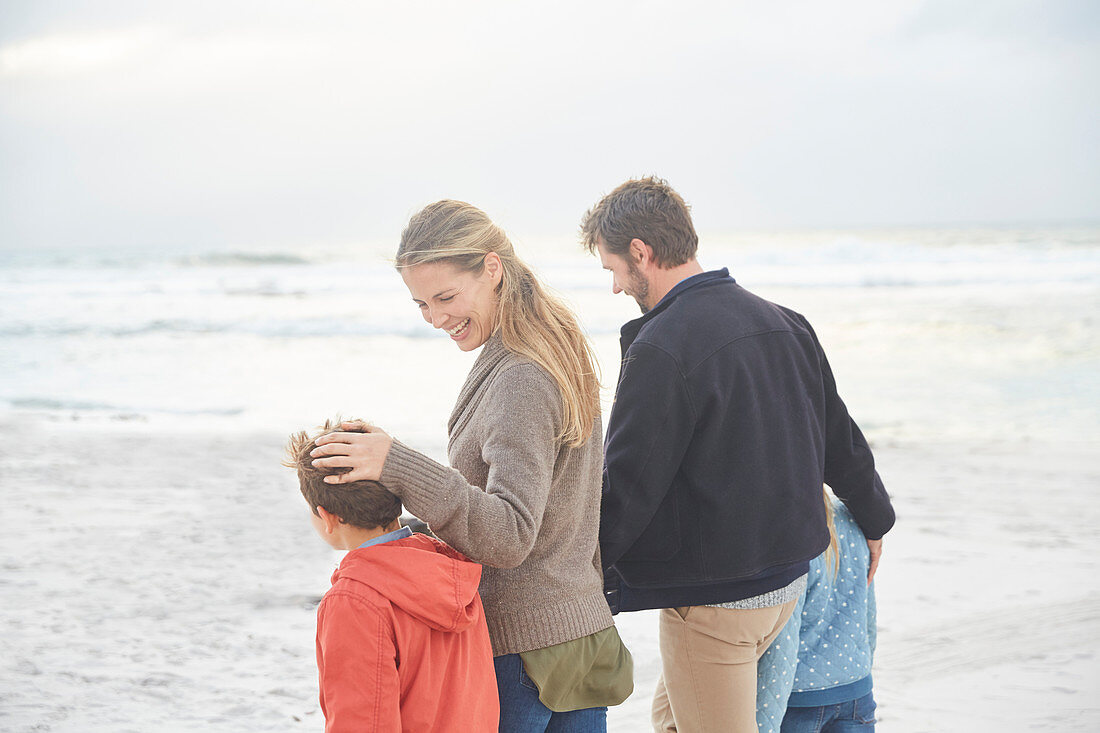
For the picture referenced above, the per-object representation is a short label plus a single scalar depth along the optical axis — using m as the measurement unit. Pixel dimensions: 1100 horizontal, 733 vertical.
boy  3.86
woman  3.96
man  4.26
